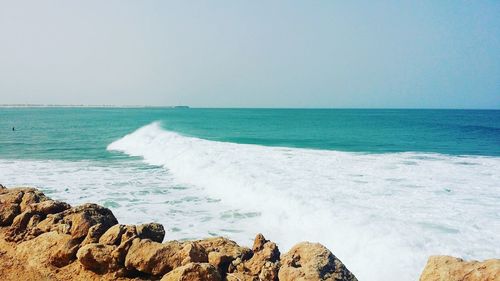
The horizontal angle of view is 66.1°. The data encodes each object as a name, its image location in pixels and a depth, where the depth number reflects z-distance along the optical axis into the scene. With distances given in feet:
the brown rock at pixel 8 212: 22.40
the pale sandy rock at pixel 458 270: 11.96
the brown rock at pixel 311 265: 13.96
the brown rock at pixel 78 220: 19.06
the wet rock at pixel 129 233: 17.47
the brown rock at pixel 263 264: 14.75
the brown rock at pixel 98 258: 16.48
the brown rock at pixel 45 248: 17.97
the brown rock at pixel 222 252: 15.78
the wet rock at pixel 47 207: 22.05
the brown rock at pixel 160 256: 15.70
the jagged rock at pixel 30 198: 23.44
